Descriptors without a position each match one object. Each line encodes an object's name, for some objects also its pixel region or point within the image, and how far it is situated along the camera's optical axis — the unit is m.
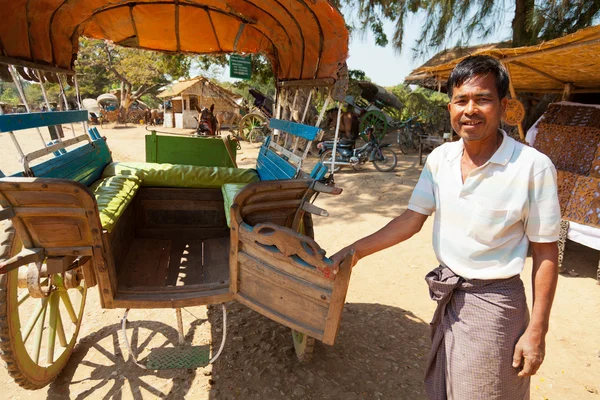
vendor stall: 4.05
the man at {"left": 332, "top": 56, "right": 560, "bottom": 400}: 1.30
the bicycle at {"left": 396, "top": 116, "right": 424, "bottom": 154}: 13.98
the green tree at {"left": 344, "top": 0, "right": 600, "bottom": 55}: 6.70
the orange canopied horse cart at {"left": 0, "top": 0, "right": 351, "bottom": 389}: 1.82
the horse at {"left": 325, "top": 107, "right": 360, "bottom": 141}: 12.23
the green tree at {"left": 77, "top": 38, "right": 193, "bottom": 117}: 25.12
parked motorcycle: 10.20
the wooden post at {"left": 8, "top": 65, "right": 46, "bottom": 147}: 2.28
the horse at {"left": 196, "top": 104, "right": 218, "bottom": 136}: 11.95
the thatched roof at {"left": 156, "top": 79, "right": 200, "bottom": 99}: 22.86
